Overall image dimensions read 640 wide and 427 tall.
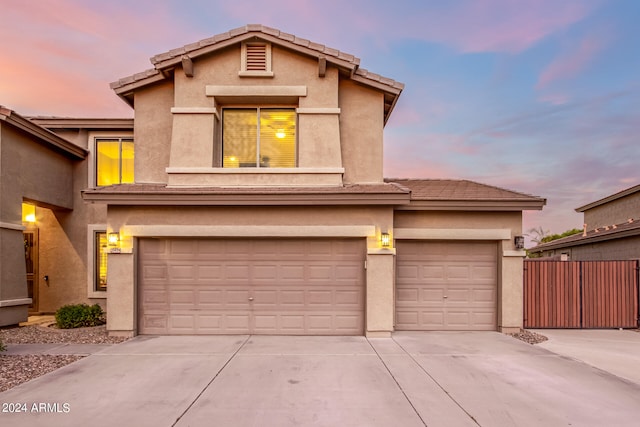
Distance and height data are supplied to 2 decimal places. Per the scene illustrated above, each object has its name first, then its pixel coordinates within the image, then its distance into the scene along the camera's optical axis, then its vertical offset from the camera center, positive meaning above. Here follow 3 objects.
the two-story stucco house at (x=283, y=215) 8.14 +0.29
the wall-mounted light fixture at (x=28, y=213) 10.76 +0.44
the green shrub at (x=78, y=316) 8.97 -2.40
